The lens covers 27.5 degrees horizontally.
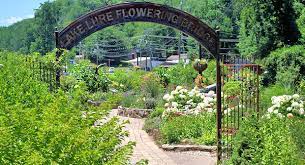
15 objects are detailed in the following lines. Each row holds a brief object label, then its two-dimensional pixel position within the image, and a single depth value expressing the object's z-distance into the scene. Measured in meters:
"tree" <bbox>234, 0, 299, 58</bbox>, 25.36
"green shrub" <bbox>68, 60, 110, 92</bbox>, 21.33
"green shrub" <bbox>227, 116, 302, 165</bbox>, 7.26
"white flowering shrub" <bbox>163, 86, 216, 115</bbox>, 15.78
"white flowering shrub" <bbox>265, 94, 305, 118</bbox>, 13.53
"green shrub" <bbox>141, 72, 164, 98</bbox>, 19.66
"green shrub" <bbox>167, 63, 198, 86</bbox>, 23.43
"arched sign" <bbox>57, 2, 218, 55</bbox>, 9.94
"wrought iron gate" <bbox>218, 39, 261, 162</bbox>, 10.92
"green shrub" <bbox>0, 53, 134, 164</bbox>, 5.16
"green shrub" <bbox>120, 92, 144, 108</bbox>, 18.64
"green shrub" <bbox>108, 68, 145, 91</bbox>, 23.43
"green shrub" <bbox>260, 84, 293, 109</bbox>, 15.79
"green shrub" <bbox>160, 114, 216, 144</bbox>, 13.75
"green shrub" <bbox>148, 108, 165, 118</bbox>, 16.68
